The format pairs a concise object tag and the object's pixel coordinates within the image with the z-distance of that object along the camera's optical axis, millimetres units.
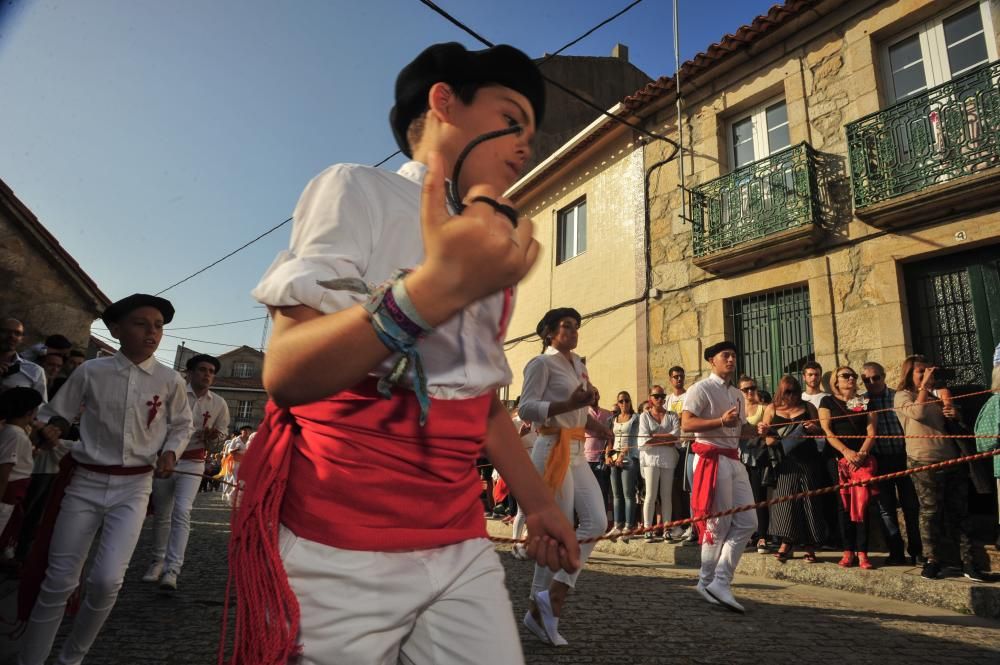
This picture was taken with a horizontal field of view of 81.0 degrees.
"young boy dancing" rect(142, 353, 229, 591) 5438
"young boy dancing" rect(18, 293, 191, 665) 3180
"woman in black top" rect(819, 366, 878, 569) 6219
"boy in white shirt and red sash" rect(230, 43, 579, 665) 972
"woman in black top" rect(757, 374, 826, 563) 6598
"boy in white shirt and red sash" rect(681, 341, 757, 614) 5043
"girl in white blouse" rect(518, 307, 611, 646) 4418
